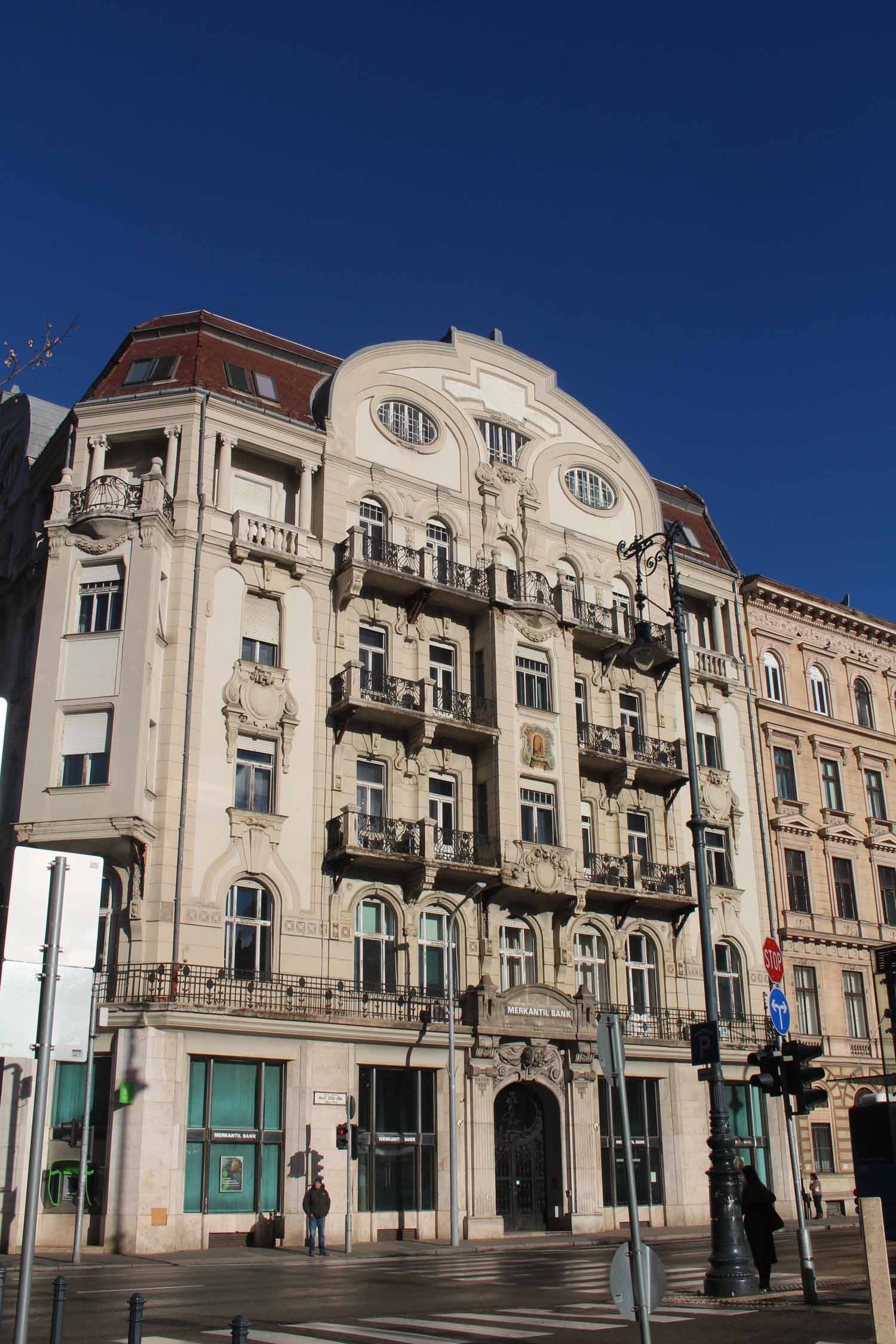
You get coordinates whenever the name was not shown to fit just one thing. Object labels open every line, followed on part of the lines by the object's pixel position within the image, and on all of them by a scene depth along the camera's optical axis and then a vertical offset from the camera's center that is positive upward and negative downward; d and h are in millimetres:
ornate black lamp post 17453 +554
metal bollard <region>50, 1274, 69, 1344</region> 10250 -959
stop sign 18516 +2756
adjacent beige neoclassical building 42781 +11566
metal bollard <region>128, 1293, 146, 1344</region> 9672 -981
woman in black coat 18312 -734
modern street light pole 30266 +1713
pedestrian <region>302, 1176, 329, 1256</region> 27547 -680
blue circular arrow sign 17375 +1982
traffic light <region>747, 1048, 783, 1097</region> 17031 +1116
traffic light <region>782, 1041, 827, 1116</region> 16672 +1087
